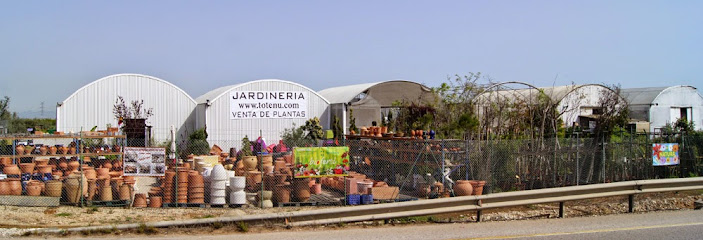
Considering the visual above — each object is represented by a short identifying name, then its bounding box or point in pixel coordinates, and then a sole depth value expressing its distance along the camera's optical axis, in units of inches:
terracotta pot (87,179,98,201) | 595.2
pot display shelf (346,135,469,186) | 709.3
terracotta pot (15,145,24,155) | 869.8
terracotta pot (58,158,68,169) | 833.5
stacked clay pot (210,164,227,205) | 598.9
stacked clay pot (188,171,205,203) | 603.5
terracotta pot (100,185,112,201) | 594.5
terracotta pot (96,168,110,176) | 739.3
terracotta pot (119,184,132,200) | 600.4
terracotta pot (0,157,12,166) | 786.9
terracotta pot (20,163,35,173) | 779.4
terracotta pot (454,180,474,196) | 660.1
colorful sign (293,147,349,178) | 609.0
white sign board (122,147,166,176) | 596.7
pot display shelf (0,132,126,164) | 844.6
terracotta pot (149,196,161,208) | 603.5
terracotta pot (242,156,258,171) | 808.9
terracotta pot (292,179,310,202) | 629.9
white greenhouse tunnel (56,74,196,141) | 1240.2
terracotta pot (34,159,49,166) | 829.1
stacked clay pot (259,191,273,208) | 614.2
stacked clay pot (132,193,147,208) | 601.6
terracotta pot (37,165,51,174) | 751.0
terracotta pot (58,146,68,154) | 912.8
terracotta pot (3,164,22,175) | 709.9
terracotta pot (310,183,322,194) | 691.4
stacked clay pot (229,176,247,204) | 603.5
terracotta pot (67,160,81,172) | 816.3
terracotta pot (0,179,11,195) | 595.5
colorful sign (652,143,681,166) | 783.7
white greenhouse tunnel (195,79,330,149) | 1327.5
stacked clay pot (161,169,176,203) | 604.7
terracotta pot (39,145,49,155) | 868.1
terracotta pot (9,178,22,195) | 598.9
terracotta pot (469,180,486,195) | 673.0
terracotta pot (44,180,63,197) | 587.5
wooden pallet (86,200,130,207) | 593.3
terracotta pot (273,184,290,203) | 625.6
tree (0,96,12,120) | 1736.0
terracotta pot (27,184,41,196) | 593.6
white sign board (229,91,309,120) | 1355.8
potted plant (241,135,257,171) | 808.9
